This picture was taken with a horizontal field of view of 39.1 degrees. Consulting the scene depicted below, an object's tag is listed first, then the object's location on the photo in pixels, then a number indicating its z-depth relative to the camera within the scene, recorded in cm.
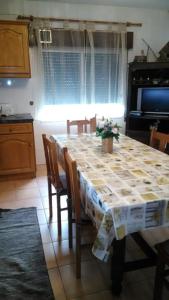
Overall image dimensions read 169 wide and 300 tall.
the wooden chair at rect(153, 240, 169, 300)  132
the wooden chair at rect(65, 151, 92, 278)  154
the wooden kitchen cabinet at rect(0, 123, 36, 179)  335
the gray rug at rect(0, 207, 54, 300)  163
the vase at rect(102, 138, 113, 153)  213
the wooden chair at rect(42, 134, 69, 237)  205
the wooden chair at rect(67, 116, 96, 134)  302
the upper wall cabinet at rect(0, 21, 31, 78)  322
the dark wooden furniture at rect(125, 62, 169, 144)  409
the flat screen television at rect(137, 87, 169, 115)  413
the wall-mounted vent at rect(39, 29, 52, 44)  338
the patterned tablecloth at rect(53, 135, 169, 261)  125
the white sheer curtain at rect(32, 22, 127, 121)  374
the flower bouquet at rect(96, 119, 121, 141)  211
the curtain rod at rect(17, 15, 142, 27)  353
